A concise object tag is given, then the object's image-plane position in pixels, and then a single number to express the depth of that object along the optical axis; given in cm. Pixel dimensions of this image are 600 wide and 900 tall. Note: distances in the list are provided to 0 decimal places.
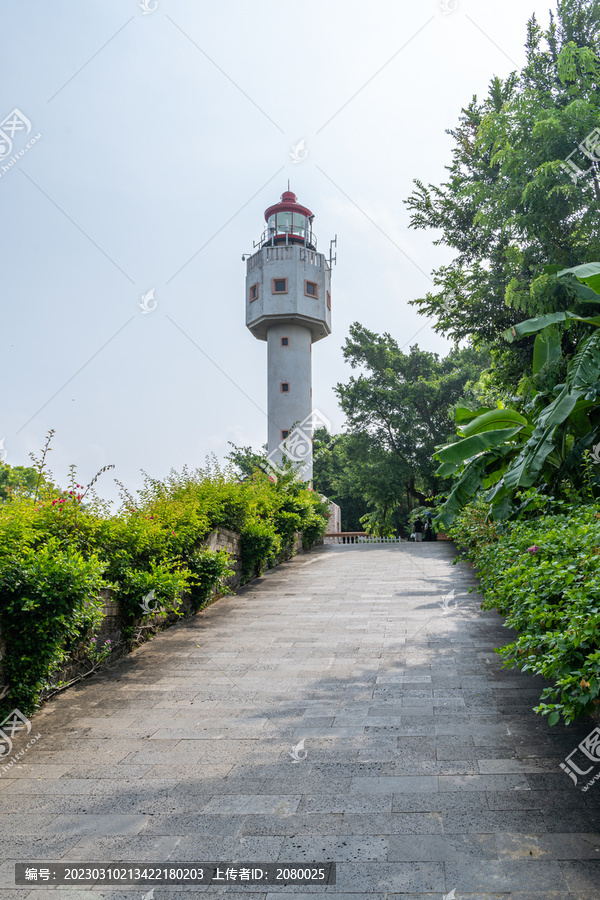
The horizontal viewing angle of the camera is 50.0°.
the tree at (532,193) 1045
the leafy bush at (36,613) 469
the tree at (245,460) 4075
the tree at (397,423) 3094
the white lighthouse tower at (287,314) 3203
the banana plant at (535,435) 638
